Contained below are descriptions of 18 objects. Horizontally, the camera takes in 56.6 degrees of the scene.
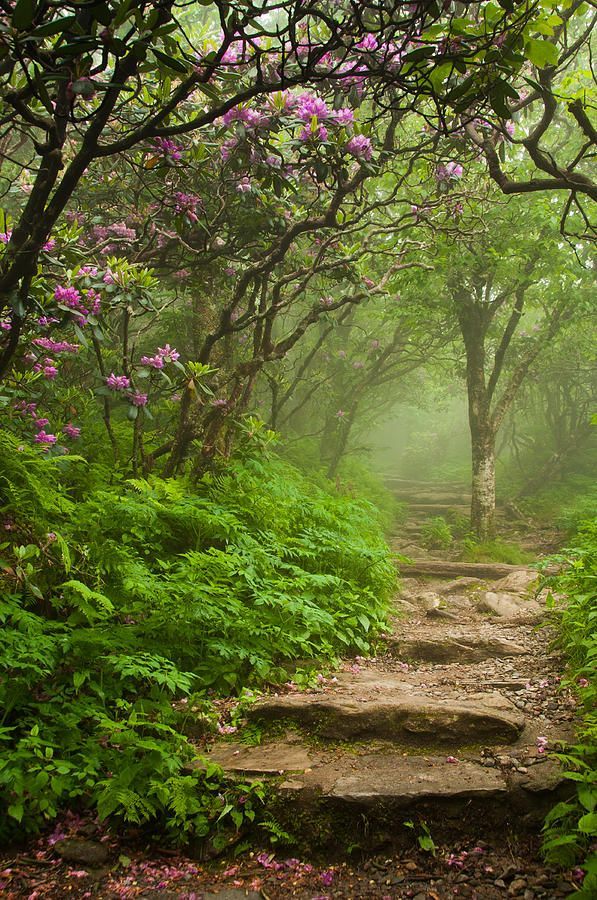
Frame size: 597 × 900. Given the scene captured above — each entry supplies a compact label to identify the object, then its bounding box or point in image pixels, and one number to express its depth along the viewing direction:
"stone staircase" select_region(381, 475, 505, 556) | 12.16
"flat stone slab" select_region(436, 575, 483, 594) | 7.84
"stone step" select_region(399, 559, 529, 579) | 8.71
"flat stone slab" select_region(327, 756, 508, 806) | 2.72
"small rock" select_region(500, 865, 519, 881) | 2.40
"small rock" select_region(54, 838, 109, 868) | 2.59
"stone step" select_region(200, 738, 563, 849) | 2.67
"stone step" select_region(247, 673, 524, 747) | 3.23
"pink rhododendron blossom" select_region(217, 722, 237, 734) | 3.48
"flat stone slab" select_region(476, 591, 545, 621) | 6.18
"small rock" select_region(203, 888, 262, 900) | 2.44
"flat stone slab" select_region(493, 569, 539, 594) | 7.32
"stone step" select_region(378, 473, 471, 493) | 21.25
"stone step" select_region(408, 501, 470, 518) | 15.15
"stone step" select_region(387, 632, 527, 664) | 4.85
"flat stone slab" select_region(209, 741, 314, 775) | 3.04
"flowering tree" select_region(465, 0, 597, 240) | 2.81
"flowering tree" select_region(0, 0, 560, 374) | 2.29
